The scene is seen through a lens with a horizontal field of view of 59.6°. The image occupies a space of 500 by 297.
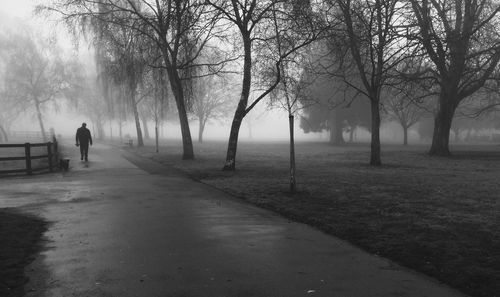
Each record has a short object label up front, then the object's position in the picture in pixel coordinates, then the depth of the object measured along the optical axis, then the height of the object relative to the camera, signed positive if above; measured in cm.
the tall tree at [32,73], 5025 +785
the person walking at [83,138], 2138 +8
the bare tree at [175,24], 1542 +444
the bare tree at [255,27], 1545 +417
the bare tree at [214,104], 5628 +459
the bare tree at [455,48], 1998 +428
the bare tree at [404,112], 4622 +274
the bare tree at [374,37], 1847 +441
